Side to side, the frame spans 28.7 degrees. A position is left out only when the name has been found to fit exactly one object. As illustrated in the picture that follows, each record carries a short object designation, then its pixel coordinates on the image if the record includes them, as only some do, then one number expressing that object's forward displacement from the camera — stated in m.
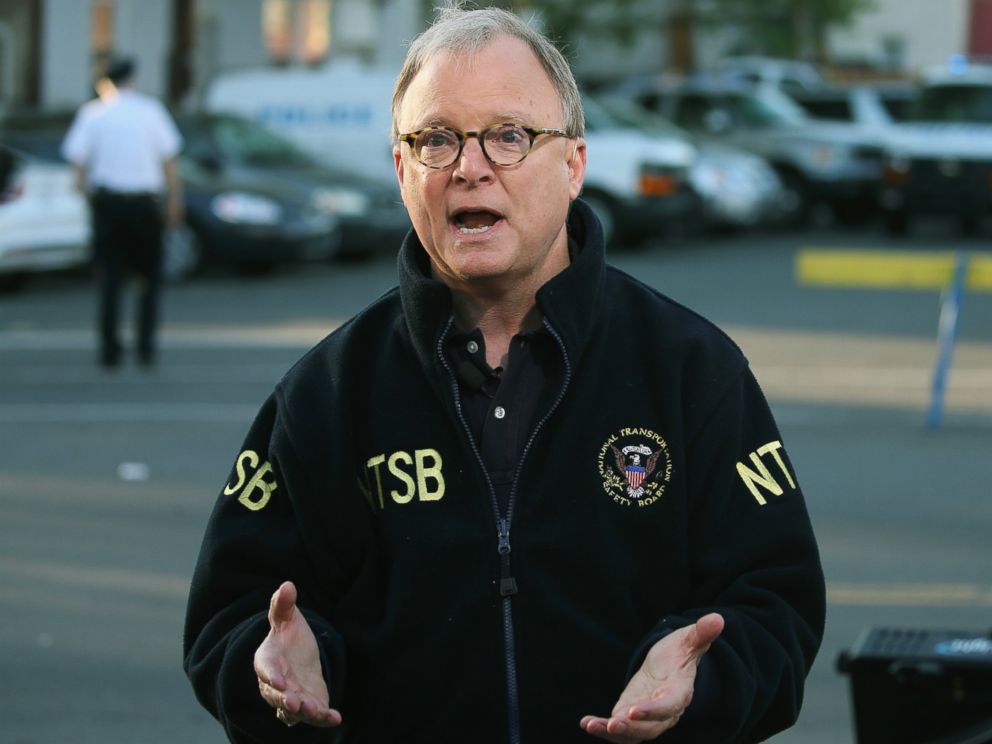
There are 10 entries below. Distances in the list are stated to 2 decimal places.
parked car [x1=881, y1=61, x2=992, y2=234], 23.69
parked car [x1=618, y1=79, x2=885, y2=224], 27.36
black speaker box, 4.27
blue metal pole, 10.91
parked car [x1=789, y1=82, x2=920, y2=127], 28.89
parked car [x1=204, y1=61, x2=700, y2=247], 22.47
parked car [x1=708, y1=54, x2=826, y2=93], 35.09
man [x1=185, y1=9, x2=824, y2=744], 2.64
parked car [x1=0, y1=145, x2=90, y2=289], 17.73
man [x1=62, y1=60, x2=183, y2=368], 12.70
